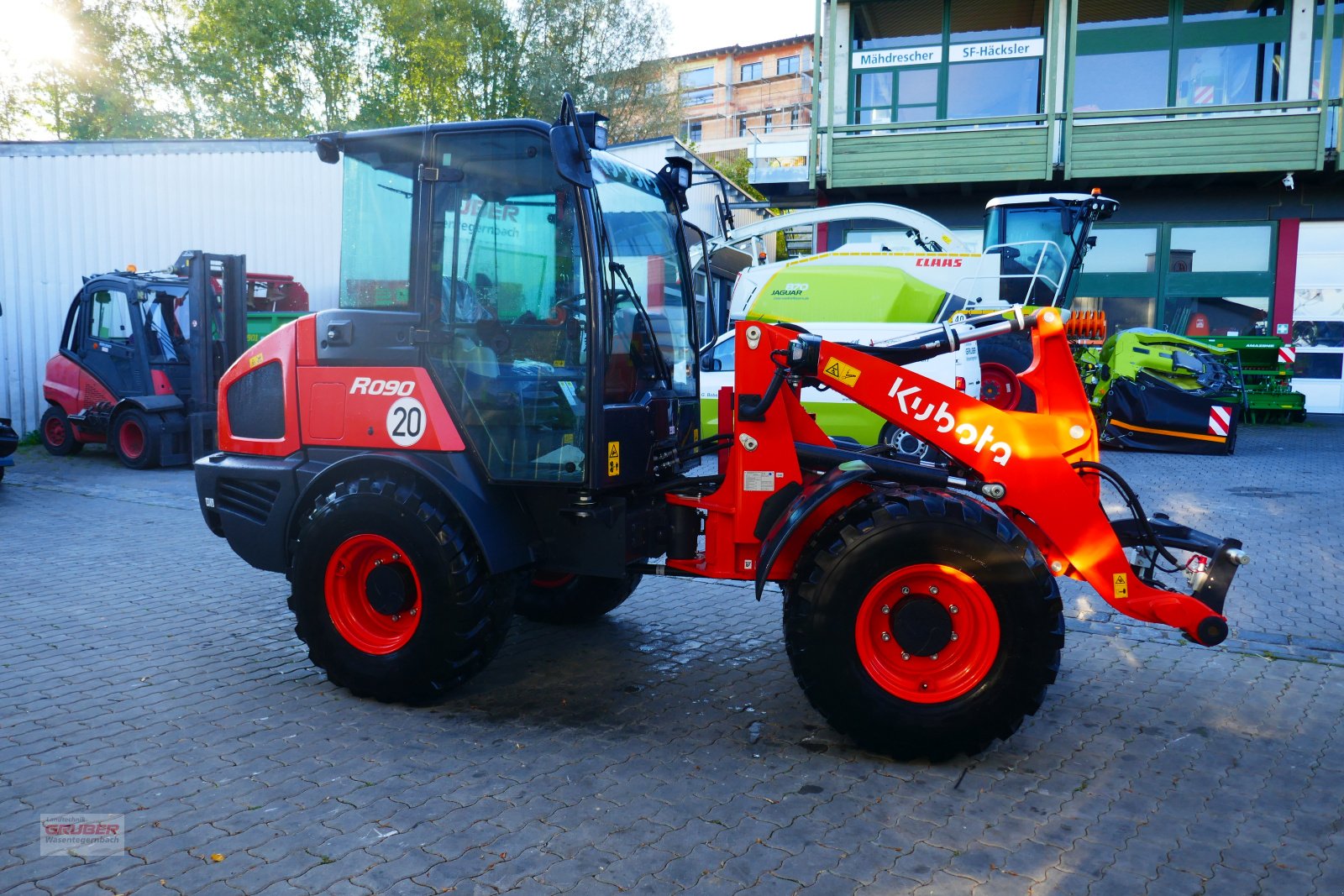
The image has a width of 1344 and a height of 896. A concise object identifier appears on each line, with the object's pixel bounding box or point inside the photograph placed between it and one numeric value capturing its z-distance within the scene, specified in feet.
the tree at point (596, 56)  116.37
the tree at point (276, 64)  114.42
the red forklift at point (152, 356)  41.75
